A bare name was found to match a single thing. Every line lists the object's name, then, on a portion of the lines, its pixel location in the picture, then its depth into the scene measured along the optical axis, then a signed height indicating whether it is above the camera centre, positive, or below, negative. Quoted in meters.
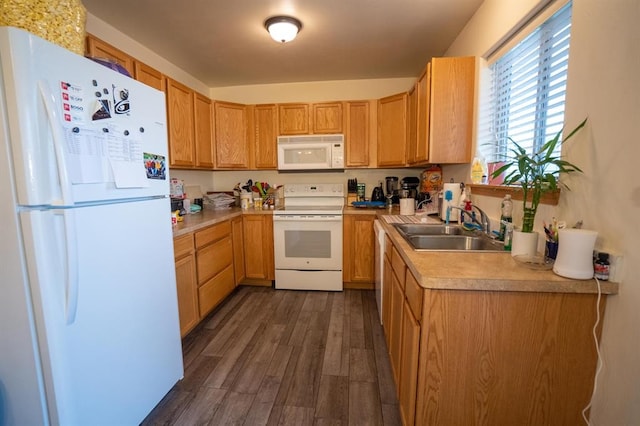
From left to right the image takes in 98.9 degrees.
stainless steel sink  1.58 -0.36
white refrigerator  0.87 -0.18
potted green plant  1.07 +0.03
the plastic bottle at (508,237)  1.35 -0.28
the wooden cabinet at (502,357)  0.98 -0.65
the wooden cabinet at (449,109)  2.01 +0.54
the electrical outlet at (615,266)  0.91 -0.29
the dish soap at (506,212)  1.45 -0.17
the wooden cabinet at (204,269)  1.98 -0.72
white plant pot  1.16 -0.27
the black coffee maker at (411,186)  3.00 -0.05
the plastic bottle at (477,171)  1.89 +0.07
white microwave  3.13 +0.35
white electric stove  2.91 -0.70
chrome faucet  1.72 -0.27
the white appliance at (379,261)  2.12 -0.66
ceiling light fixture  2.00 +1.15
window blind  1.26 +0.49
